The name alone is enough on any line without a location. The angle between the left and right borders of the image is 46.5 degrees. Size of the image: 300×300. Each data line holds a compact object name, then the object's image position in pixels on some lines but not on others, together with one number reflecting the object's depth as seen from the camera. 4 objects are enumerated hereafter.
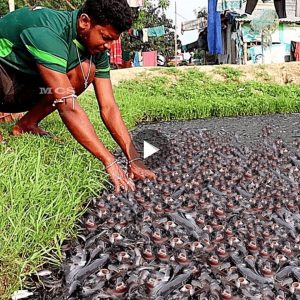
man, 1.64
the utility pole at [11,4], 4.40
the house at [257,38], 11.31
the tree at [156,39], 14.21
